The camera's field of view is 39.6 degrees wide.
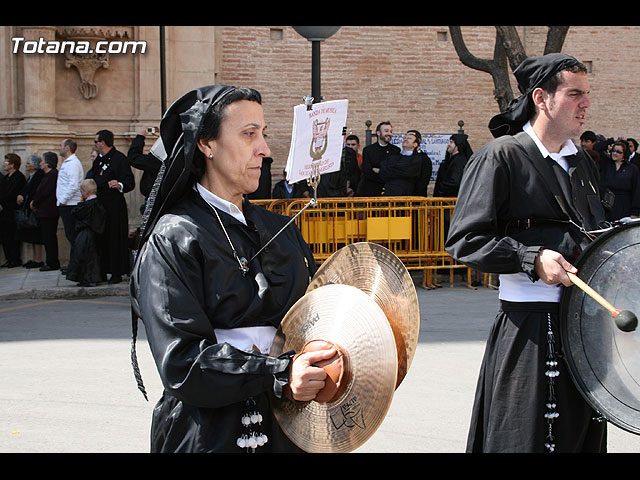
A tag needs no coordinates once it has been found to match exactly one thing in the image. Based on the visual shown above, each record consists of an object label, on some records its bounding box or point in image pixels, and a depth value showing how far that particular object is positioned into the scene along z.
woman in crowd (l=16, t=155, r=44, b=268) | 14.16
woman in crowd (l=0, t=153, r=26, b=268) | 14.47
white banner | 4.81
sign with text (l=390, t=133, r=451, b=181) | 18.23
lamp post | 11.19
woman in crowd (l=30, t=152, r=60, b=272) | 13.68
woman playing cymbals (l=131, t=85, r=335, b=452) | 2.45
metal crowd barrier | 12.05
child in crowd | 12.22
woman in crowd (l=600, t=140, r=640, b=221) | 14.08
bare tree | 14.38
